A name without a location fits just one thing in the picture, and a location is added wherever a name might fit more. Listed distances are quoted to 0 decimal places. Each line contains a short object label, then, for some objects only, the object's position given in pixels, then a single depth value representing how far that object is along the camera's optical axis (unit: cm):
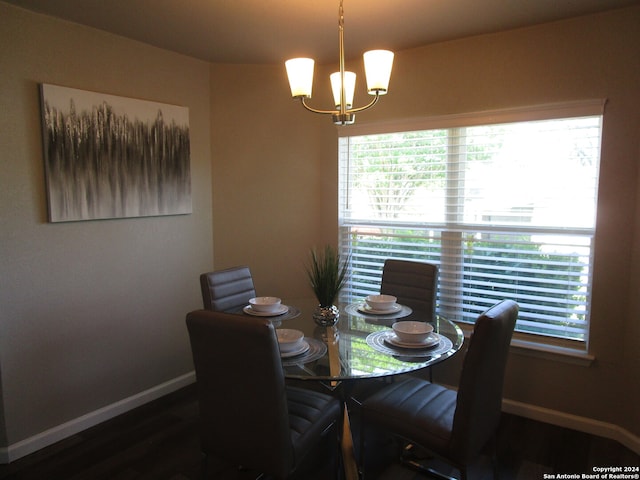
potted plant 234
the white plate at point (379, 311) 251
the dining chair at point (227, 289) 265
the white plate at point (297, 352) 193
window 261
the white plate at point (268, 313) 247
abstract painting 253
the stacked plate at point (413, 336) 200
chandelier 193
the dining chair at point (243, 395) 162
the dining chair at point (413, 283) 275
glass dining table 183
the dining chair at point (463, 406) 173
